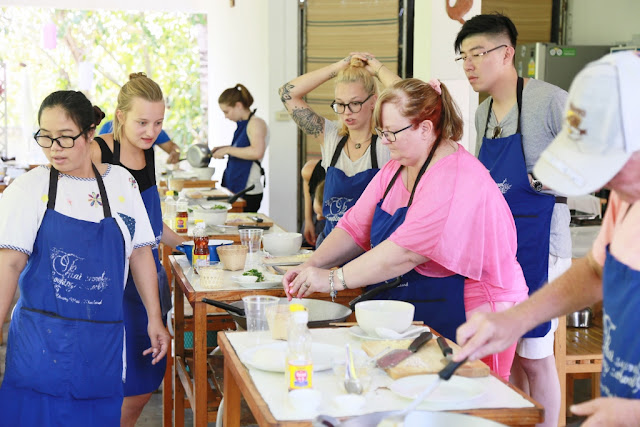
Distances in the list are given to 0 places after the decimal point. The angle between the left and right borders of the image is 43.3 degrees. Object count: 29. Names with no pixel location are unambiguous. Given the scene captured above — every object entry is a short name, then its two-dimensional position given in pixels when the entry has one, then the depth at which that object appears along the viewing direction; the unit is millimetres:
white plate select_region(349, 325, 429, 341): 2258
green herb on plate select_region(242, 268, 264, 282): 3133
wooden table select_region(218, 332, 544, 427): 1736
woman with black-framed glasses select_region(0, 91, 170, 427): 2570
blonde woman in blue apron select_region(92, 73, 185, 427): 3229
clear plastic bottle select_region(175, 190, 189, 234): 4566
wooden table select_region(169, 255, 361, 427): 3004
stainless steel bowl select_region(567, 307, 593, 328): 3941
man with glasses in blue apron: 3191
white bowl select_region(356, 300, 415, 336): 2271
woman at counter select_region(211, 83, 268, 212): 7109
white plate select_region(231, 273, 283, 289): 3070
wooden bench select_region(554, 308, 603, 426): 3494
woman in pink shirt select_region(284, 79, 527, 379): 2580
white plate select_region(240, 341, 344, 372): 1996
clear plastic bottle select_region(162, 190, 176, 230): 5026
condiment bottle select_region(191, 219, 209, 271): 3330
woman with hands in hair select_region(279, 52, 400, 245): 3600
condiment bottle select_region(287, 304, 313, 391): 1823
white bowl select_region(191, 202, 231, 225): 4758
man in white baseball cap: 1452
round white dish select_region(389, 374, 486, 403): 1800
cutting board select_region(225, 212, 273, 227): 4758
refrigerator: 7441
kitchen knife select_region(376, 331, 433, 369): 1996
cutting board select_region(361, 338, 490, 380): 1947
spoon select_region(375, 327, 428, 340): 2236
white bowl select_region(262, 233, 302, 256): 3643
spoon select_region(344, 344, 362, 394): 1851
